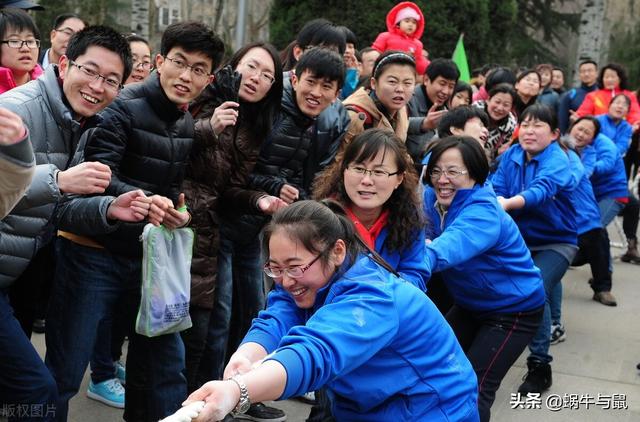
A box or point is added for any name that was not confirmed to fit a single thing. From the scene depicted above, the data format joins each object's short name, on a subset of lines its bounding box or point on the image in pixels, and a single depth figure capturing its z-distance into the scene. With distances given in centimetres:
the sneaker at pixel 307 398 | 455
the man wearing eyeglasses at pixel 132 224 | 319
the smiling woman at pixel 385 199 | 323
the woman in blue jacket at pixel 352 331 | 219
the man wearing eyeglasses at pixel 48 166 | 274
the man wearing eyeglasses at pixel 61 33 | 540
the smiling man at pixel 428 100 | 568
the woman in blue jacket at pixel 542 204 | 509
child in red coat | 780
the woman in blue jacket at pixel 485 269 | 372
